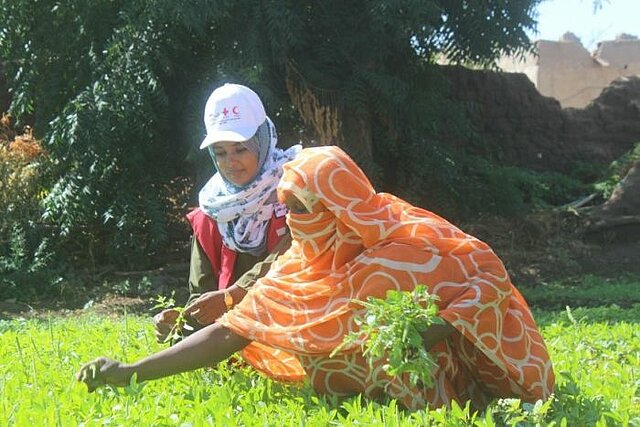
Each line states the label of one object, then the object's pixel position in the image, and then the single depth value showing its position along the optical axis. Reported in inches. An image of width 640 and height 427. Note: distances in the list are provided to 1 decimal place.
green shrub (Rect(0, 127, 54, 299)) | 398.0
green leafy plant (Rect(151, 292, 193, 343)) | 139.3
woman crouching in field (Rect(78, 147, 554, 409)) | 115.0
